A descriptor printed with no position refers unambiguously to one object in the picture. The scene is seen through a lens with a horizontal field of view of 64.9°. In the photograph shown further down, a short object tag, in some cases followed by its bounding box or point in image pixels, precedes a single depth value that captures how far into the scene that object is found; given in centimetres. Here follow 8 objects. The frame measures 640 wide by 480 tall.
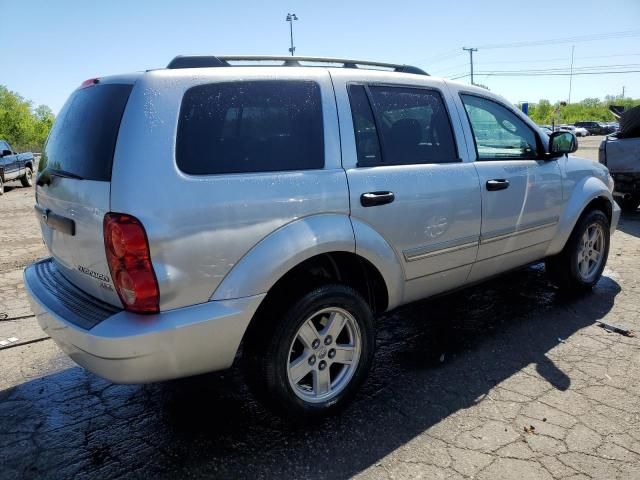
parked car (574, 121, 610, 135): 5997
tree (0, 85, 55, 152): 5232
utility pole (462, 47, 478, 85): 7438
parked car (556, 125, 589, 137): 5610
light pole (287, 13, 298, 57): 3875
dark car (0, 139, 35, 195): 1558
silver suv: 227
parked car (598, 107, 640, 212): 860
